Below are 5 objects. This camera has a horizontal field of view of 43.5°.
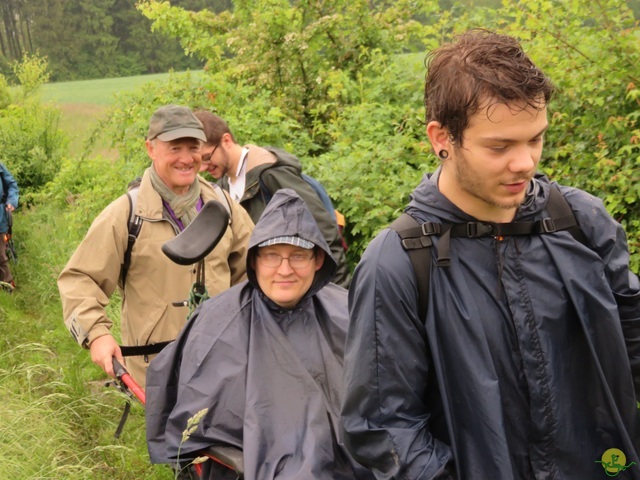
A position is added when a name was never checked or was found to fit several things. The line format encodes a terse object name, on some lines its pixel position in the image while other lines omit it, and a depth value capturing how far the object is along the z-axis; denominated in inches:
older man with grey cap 147.8
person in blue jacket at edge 362.0
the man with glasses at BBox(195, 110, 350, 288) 176.1
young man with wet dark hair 71.1
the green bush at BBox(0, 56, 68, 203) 555.8
